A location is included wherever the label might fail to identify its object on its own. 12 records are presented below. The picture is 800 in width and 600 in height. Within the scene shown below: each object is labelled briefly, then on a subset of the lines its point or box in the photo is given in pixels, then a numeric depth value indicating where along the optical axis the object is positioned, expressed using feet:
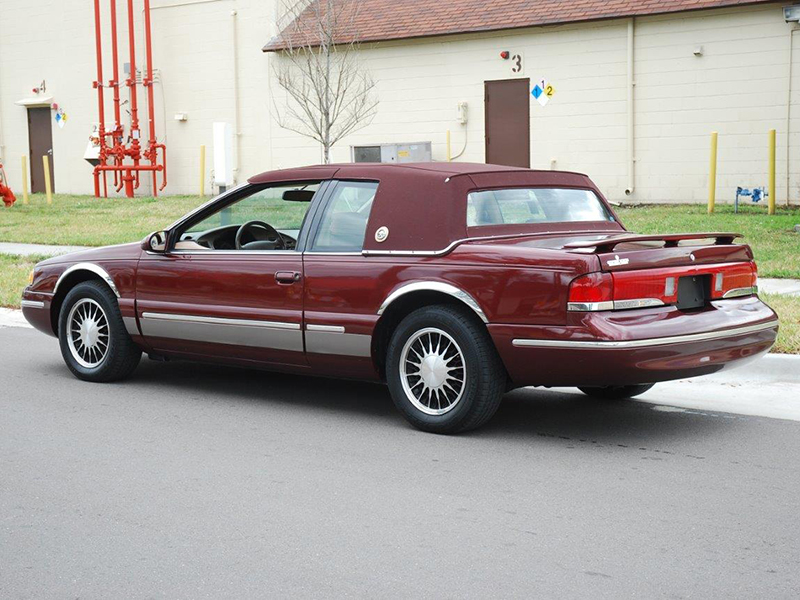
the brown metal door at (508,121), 75.72
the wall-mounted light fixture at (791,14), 62.75
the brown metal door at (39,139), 104.06
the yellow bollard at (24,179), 88.22
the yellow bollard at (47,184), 86.33
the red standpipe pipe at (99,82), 94.25
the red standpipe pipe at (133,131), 91.86
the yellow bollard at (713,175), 64.14
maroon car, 19.17
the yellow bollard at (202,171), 89.61
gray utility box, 79.30
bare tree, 80.69
